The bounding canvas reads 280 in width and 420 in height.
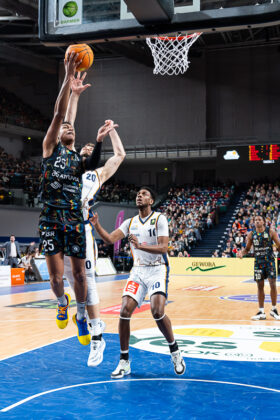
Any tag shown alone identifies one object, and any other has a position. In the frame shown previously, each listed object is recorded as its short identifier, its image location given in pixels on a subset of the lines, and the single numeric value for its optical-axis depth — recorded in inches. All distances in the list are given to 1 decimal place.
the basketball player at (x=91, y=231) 207.0
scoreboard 1010.1
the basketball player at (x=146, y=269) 201.2
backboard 268.2
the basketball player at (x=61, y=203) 186.7
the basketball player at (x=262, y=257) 368.8
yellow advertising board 817.5
